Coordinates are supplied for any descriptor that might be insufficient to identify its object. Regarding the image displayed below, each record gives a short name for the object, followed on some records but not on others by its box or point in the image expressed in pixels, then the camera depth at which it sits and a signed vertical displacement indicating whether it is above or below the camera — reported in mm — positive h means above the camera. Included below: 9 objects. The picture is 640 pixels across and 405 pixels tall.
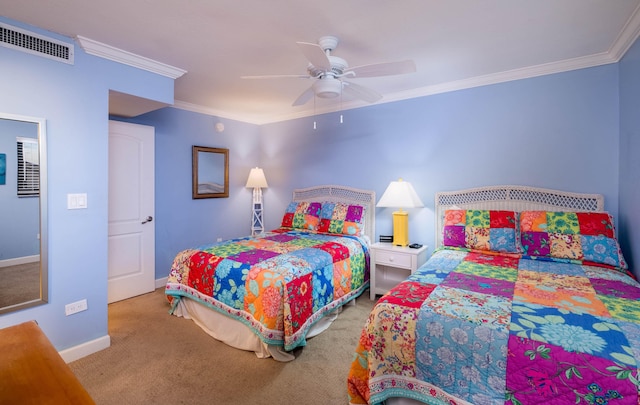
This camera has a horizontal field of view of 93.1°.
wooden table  775 -499
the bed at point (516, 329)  1199 -591
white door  3537 -130
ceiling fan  2067 +941
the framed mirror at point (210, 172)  4438 +425
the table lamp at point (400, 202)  3385 -29
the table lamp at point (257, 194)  4926 +100
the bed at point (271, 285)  2320 -748
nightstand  3231 -701
